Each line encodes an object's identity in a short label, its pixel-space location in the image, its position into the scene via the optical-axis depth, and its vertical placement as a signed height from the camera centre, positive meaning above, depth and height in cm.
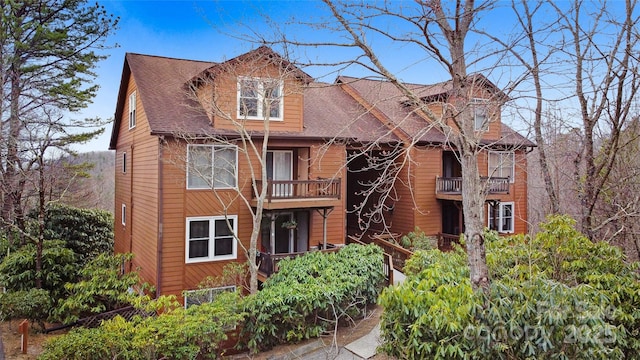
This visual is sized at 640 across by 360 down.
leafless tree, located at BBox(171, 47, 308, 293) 1218 +191
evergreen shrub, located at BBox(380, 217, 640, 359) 509 -178
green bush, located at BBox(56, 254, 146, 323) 1141 -338
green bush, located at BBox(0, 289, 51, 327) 1097 -355
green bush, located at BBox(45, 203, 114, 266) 1911 -251
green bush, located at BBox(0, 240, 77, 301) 1250 -299
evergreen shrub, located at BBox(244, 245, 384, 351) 935 -287
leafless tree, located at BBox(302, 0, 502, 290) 537 +197
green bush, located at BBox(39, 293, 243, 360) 793 -337
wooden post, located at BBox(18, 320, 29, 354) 999 -405
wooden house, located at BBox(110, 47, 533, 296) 1262 +40
